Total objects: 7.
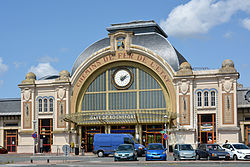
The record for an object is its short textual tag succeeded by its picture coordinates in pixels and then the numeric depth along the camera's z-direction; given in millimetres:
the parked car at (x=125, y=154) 38562
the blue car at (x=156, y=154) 38500
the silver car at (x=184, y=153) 38438
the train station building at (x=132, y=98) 54438
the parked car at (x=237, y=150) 38156
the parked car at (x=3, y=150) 60888
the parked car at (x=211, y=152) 38344
